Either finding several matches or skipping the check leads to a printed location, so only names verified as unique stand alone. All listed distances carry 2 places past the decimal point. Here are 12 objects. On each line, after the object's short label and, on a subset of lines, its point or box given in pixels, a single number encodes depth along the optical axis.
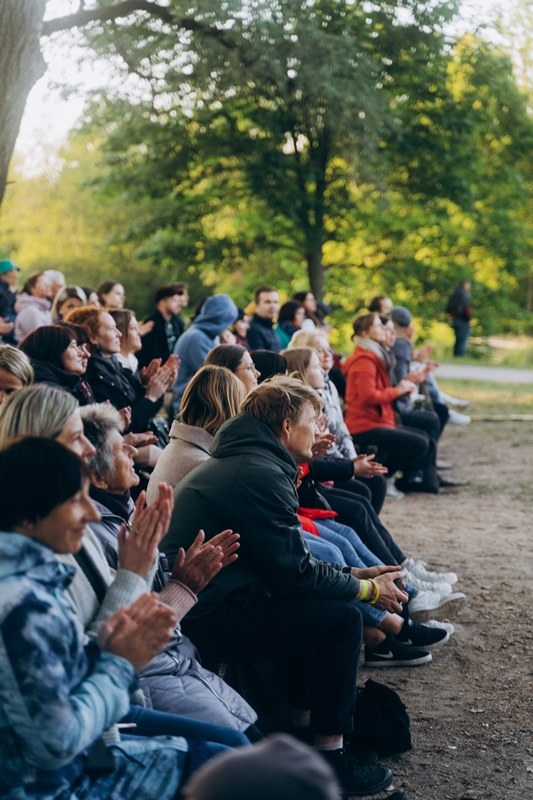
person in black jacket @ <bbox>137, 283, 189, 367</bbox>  10.32
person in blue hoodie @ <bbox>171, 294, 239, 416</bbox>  9.38
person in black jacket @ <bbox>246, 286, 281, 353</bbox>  11.07
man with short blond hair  4.33
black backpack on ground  4.63
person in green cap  10.63
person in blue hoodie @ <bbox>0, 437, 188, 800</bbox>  2.51
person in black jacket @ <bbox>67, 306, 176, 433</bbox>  7.36
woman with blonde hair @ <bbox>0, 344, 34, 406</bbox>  5.48
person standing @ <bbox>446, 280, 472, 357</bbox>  22.42
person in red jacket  9.64
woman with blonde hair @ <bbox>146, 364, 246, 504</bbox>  5.21
